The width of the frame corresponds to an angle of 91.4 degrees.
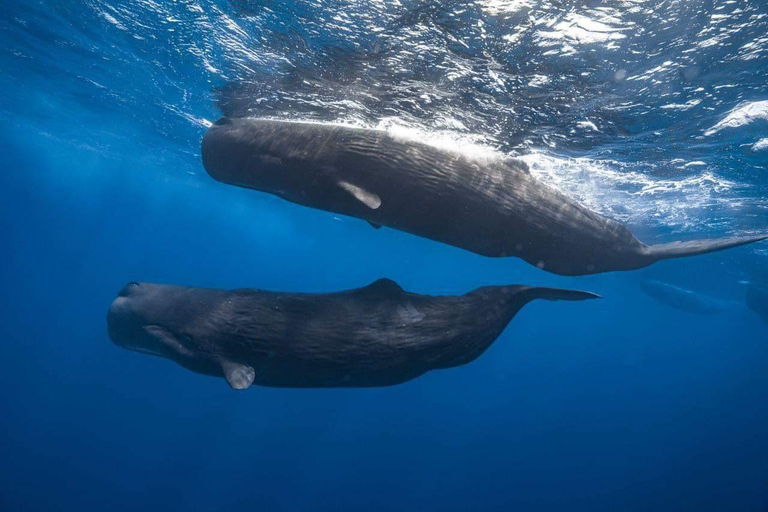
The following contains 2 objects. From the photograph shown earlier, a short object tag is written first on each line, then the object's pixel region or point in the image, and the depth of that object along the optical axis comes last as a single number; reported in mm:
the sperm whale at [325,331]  3928
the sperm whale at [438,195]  4461
